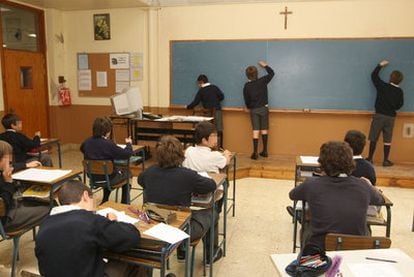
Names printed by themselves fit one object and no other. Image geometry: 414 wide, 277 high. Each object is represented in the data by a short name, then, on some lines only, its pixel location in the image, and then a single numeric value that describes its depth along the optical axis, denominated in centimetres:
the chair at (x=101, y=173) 367
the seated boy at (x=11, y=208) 254
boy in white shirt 310
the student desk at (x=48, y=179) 287
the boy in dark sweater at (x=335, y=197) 209
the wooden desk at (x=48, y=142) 447
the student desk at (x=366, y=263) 153
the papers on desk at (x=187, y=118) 585
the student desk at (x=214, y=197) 263
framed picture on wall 693
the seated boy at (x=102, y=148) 379
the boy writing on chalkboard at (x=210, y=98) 630
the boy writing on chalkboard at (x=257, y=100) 611
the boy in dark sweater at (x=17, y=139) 398
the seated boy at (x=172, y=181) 240
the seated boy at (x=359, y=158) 281
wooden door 612
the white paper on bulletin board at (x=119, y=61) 694
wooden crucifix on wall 609
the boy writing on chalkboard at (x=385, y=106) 563
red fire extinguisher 714
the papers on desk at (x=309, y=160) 347
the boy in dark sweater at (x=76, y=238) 155
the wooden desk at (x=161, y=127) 583
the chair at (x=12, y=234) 246
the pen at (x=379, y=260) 163
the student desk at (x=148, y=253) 180
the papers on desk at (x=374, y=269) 151
